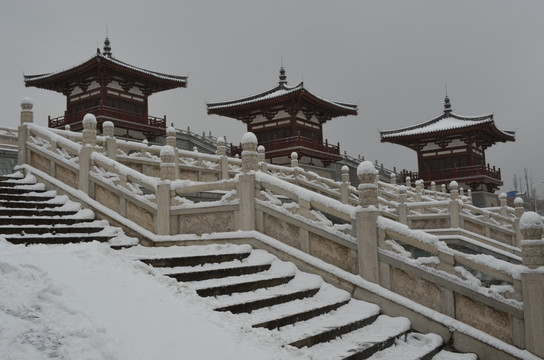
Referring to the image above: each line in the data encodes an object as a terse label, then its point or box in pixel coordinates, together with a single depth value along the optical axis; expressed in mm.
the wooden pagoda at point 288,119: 32156
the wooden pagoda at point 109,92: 29109
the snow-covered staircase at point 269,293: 5566
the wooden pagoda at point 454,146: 35844
